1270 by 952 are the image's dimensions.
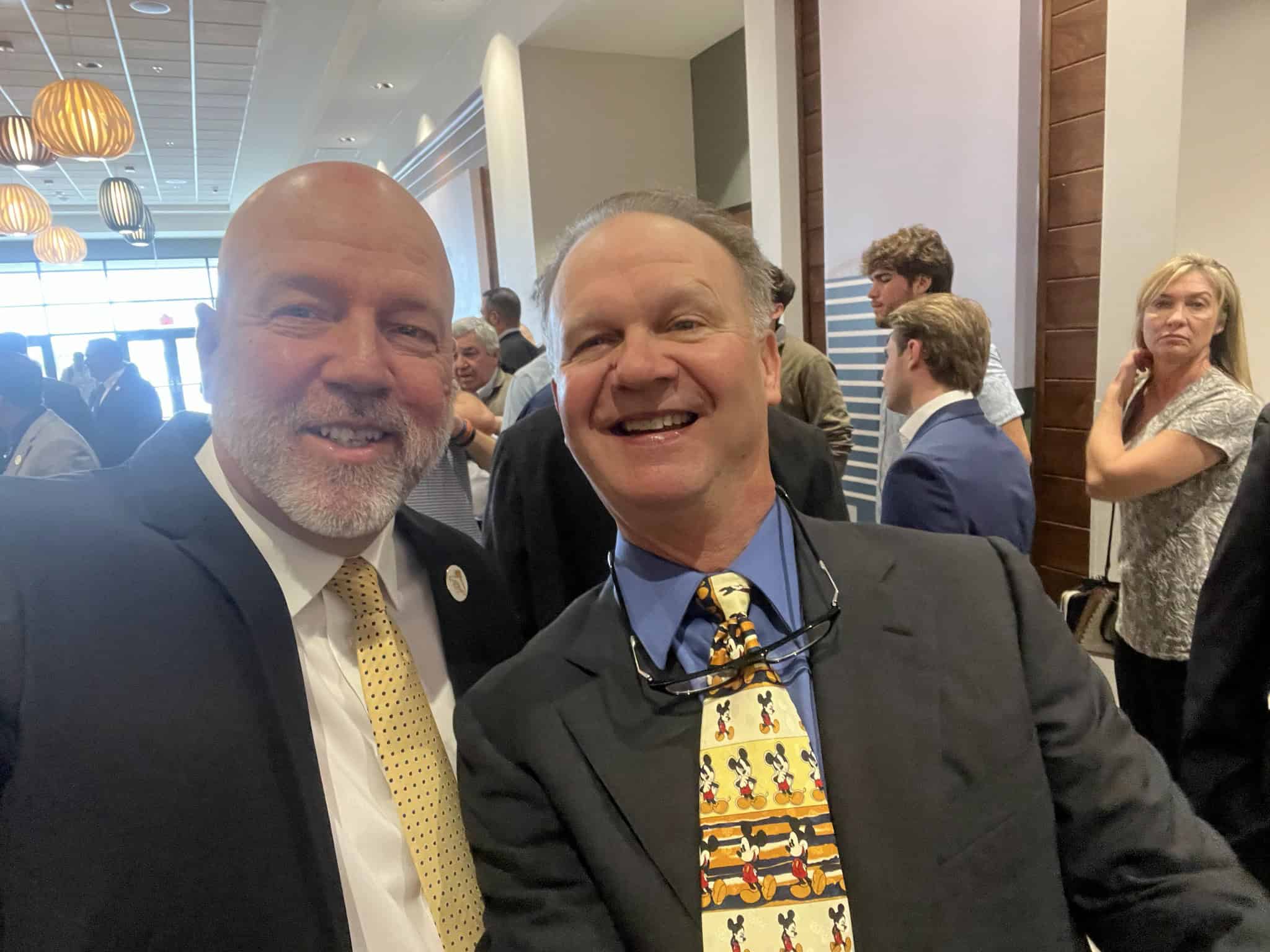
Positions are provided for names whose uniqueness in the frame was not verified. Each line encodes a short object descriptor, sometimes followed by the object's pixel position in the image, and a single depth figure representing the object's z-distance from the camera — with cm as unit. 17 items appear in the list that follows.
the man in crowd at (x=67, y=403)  435
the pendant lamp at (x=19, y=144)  600
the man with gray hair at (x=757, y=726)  85
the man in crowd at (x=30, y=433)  316
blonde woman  210
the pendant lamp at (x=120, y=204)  798
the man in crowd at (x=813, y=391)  336
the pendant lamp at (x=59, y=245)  1052
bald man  80
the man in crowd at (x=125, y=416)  515
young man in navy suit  193
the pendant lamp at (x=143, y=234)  909
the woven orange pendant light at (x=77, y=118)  511
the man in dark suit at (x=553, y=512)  176
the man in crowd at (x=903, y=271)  291
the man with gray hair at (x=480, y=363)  376
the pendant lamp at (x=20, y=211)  801
